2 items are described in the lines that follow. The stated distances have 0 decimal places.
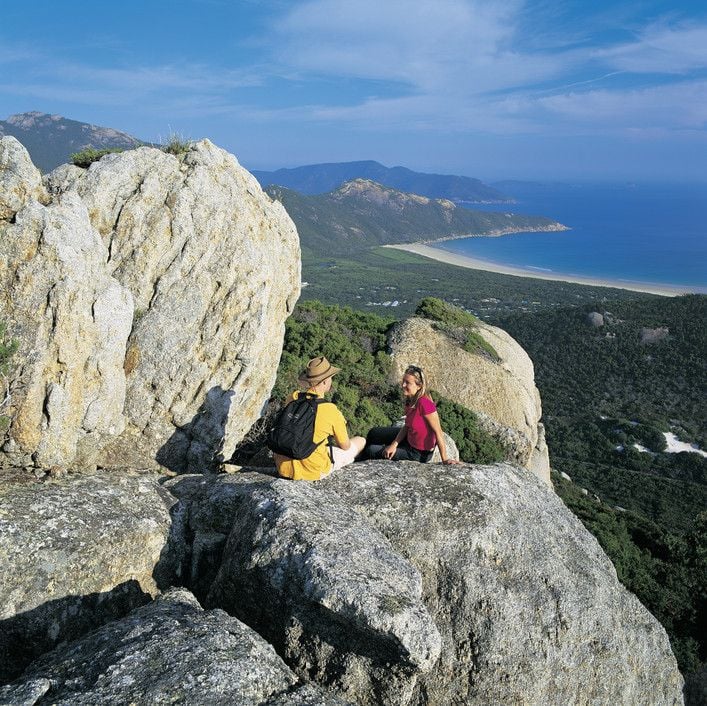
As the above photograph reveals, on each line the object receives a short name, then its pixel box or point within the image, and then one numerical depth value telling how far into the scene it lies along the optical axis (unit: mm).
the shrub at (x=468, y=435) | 21891
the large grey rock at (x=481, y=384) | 25188
